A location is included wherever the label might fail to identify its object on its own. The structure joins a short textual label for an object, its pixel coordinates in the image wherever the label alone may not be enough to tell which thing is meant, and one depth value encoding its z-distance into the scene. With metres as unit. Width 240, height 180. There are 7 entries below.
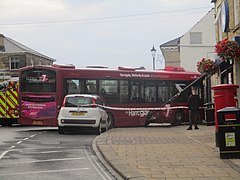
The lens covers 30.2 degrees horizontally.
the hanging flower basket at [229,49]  14.03
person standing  18.84
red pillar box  10.66
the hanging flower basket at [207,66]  18.19
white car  17.36
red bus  20.27
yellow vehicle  23.41
